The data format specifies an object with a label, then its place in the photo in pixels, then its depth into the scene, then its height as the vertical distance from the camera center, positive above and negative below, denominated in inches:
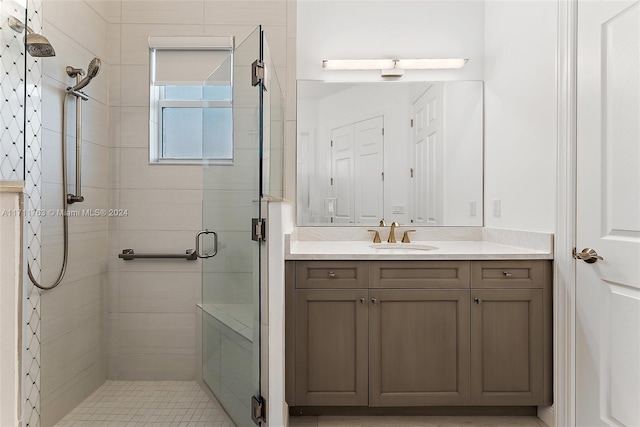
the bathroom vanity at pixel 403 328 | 81.0 -23.2
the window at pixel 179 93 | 104.2 +29.7
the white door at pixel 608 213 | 62.1 -0.5
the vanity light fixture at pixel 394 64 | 105.0 +37.0
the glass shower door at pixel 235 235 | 68.7 -4.7
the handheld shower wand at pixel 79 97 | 85.4 +23.7
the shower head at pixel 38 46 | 61.2 +24.7
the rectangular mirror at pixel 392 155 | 106.5 +13.9
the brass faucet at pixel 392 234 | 102.2 -6.3
